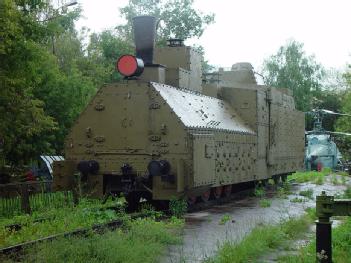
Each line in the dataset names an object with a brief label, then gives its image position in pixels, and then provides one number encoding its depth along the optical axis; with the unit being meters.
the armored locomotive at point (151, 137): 12.01
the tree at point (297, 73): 61.88
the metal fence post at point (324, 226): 6.70
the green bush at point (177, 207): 11.63
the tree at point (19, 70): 14.23
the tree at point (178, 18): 42.25
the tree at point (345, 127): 50.56
